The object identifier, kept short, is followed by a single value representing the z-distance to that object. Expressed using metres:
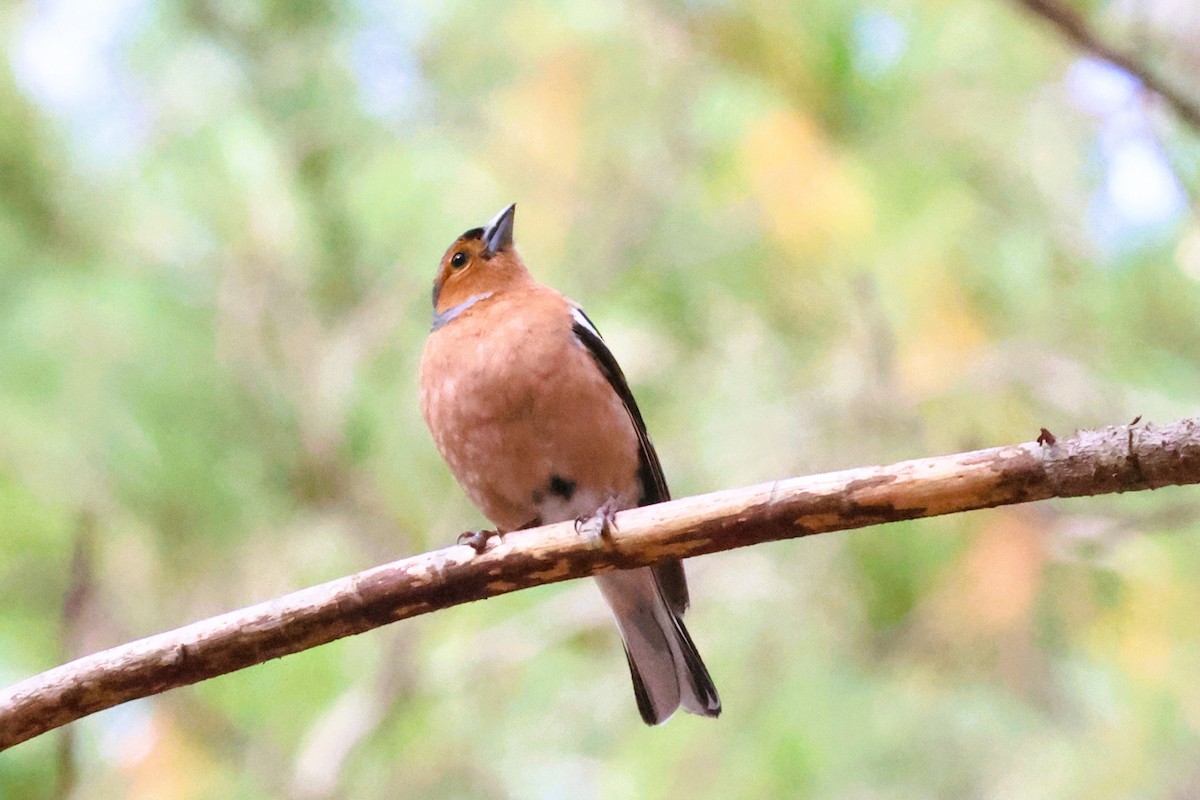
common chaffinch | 7.53
